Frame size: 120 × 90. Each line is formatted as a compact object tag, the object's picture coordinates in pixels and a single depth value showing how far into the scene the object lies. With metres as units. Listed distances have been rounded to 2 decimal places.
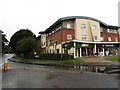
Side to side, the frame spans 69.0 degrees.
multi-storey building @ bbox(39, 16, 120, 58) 20.06
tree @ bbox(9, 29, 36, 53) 30.08
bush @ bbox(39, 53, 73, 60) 16.09
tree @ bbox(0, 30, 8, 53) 36.96
